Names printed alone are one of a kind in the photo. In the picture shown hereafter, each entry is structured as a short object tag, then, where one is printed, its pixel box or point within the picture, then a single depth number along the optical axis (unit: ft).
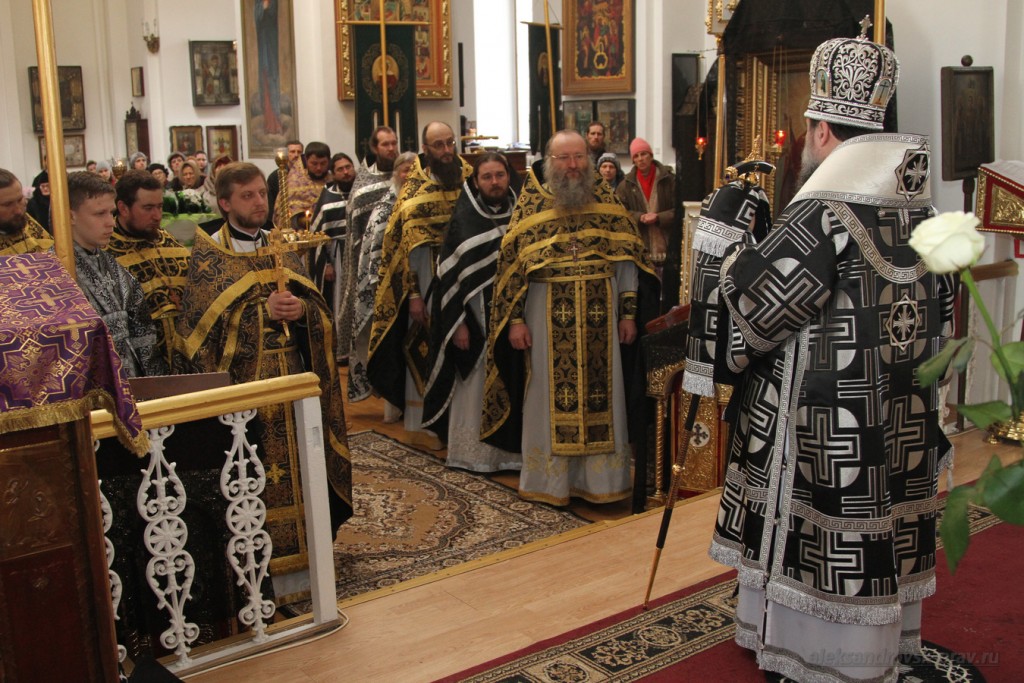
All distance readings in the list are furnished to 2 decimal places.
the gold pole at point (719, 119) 16.30
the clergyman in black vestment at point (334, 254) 26.40
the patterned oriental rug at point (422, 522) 15.19
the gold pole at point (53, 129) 8.48
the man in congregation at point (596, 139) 30.40
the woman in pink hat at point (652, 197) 27.48
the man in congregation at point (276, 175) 30.12
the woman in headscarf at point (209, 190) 34.05
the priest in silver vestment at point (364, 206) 23.32
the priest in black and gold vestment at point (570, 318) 16.88
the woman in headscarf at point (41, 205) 18.40
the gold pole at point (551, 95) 22.27
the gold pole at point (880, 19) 15.90
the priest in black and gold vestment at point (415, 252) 20.04
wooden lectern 6.85
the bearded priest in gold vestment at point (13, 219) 13.23
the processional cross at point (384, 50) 30.91
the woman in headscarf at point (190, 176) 37.50
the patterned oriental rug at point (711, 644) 9.75
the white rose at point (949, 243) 4.65
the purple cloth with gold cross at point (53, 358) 6.78
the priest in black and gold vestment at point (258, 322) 13.15
